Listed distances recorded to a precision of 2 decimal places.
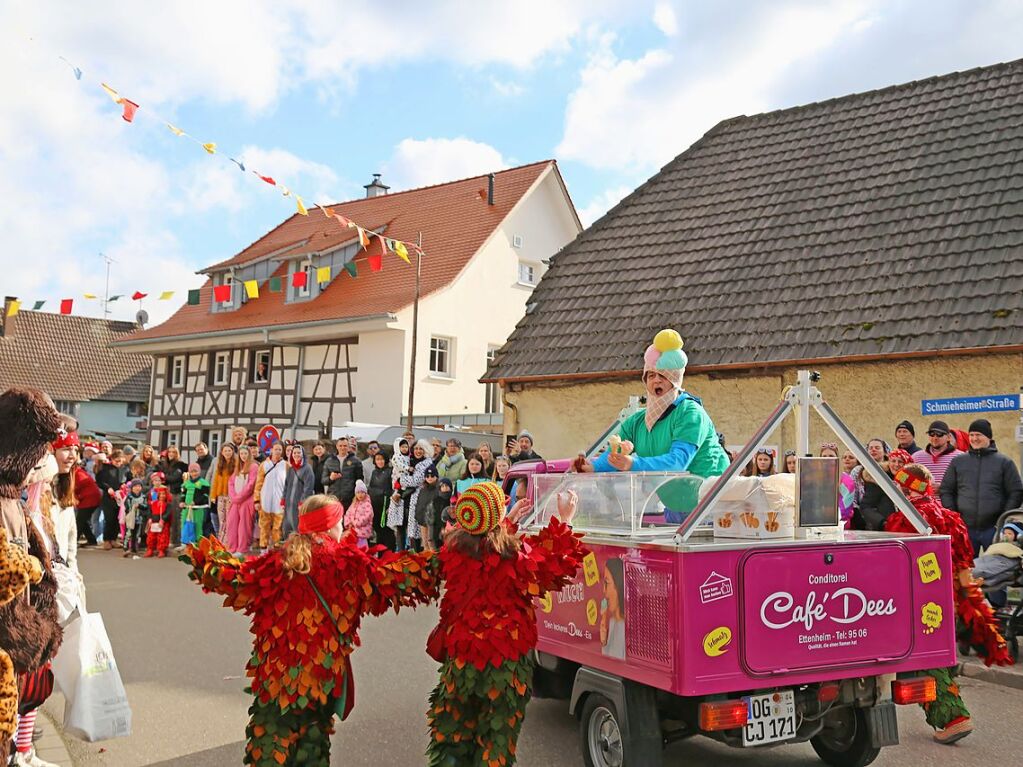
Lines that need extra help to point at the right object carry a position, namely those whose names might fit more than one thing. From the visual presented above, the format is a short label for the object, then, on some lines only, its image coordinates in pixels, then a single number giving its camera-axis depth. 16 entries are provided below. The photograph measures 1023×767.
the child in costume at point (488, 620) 4.52
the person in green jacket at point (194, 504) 18.23
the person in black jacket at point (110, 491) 19.48
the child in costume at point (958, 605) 5.55
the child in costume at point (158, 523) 18.16
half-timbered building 27.91
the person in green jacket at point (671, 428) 5.31
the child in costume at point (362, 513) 15.42
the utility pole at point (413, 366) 23.66
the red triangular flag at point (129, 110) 12.97
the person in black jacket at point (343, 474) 16.11
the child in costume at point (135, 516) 18.28
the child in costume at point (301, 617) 4.34
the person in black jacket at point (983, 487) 8.83
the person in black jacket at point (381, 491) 15.66
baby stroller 7.52
